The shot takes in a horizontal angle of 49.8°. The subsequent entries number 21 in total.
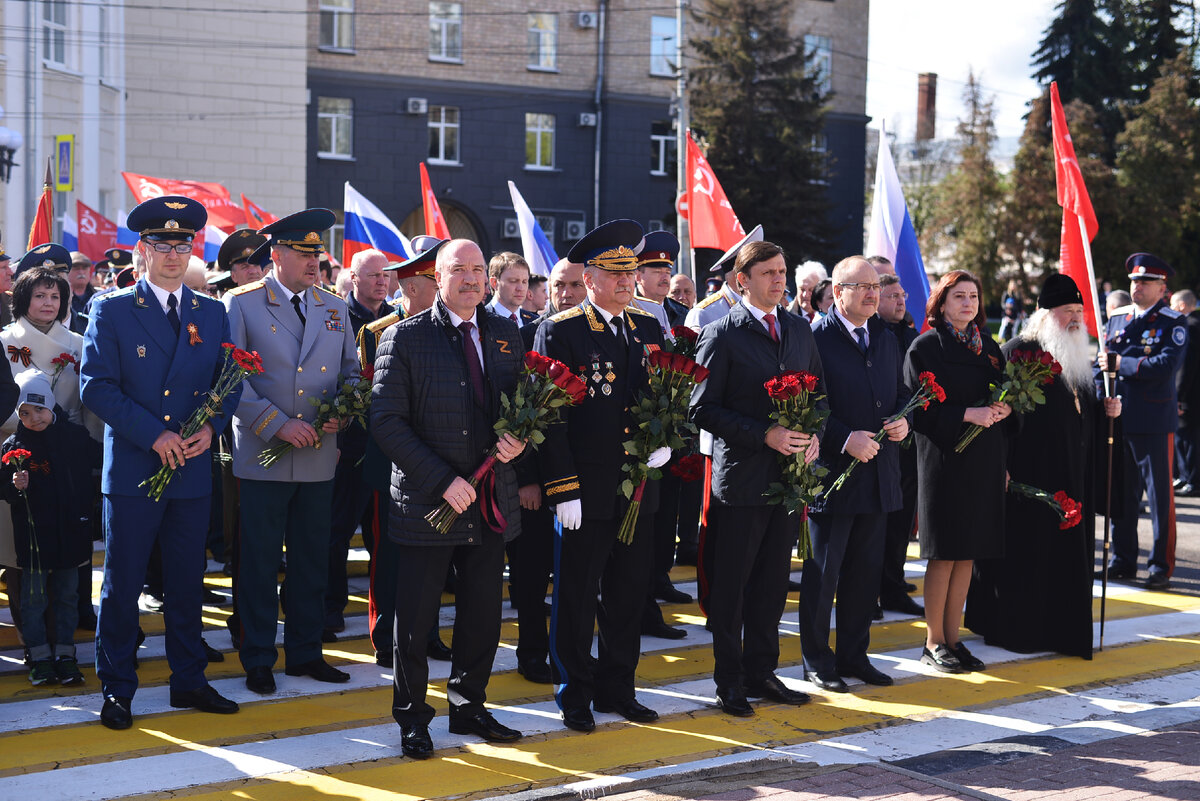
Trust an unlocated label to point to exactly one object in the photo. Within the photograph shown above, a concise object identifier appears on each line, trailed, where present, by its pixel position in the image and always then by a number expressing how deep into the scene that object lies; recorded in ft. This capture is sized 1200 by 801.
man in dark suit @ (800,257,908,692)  22.79
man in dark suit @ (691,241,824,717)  21.25
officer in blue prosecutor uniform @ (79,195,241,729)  19.71
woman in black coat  24.23
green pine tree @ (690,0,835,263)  123.85
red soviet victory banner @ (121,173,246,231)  49.24
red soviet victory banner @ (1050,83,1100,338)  28.22
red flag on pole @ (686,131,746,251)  40.91
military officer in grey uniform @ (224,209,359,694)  21.89
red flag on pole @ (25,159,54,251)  40.34
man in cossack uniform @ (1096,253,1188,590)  32.99
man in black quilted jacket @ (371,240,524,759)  18.72
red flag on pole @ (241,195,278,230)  47.52
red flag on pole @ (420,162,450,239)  41.09
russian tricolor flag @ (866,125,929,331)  34.12
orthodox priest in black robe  25.76
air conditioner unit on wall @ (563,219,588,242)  126.62
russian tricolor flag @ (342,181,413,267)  40.75
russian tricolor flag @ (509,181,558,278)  40.55
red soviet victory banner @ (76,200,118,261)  54.95
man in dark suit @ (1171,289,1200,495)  45.60
